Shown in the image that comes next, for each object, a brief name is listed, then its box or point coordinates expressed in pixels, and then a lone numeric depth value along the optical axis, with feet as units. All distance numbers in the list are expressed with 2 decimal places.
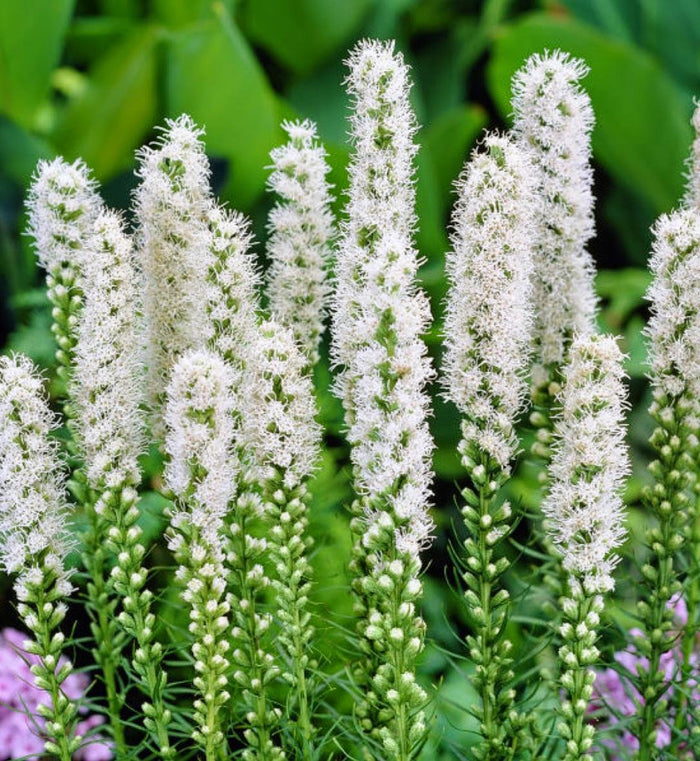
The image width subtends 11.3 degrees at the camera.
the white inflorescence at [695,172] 5.49
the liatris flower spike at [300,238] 5.35
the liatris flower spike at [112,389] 5.17
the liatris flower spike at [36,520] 5.13
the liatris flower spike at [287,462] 5.12
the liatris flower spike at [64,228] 5.32
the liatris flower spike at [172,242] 5.26
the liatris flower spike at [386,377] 5.01
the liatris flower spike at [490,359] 5.10
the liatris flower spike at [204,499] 5.00
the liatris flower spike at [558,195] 5.34
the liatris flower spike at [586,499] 5.11
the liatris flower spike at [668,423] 5.27
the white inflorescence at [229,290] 5.15
